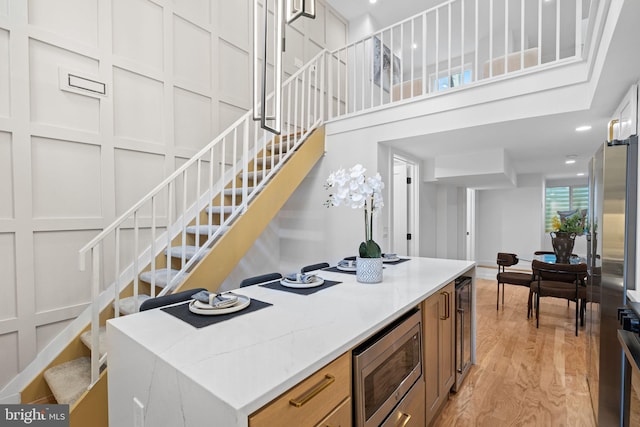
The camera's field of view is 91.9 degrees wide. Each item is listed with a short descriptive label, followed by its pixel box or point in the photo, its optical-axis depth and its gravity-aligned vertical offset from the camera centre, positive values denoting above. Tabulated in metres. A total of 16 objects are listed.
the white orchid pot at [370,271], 1.86 -0.38
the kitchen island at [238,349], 0.79 -0.45
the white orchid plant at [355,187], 1.74 +0.12
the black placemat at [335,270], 2.22 -0.46
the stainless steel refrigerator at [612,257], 1.54 -0.26
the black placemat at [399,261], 2.61 -0.46
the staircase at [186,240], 1.93 -0.27
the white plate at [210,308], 1.29 -0.43
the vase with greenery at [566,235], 3.57 -0.32
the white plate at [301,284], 1.77 -0.44
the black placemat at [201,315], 1.22 -0.45
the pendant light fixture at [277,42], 1.42 +0.80
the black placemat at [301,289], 1.68 -0.45
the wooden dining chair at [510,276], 3.99 -0.90
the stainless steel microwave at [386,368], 1.12 -0.68
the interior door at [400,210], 4.84 -0.03
